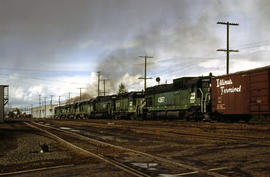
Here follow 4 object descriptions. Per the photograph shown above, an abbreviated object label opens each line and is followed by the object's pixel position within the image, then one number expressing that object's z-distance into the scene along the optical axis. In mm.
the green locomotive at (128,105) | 39112
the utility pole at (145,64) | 56084
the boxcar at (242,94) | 18266
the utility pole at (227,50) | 32306
